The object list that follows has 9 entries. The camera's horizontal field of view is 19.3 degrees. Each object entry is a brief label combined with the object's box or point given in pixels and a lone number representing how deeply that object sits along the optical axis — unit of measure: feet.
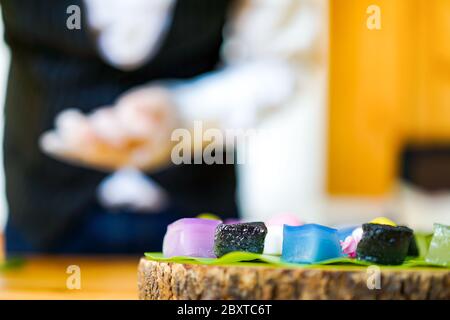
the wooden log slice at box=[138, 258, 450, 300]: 1.57
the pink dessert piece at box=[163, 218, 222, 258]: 1.73
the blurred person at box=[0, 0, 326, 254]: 3.25
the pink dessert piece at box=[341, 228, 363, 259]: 1.73
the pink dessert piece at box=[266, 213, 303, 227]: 1.86
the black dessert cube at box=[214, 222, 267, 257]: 1.67
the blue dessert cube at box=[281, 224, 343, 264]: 1.63
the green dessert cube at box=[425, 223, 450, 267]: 1.66
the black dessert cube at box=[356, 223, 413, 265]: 1.63
